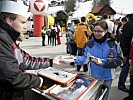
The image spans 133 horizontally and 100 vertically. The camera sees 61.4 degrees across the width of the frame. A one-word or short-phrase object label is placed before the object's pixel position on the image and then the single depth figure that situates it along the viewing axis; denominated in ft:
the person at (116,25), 13.30
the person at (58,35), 24.20
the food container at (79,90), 2.94
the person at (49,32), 22.98
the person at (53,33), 22.70
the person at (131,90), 6.42
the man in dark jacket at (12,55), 2.51
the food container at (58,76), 3.23
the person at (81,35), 11.13
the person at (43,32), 22.81
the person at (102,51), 4.73
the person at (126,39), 7.01
